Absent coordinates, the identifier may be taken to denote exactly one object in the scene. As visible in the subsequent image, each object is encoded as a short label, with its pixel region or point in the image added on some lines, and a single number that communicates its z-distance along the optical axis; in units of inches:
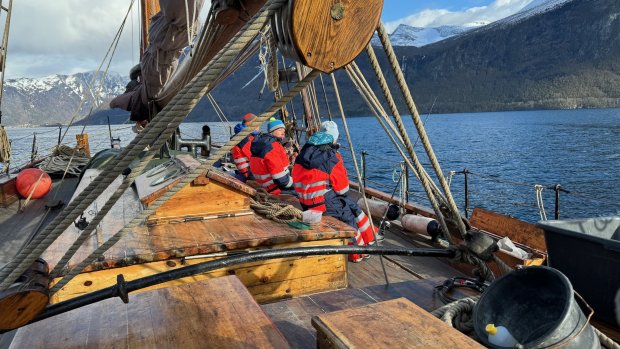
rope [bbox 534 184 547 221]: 234.1
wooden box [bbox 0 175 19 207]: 337.0
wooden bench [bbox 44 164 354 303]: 130.3
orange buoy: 352.8
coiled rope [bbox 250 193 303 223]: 170.1
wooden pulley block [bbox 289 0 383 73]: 53.8
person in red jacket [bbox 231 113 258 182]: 281.1
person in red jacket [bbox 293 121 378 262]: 192.4
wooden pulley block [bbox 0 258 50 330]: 65.4
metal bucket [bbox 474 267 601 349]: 69.9
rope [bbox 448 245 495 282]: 98.6
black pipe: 79.7
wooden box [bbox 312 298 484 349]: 63.3
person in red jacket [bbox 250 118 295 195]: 234.1
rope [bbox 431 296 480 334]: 85.4
